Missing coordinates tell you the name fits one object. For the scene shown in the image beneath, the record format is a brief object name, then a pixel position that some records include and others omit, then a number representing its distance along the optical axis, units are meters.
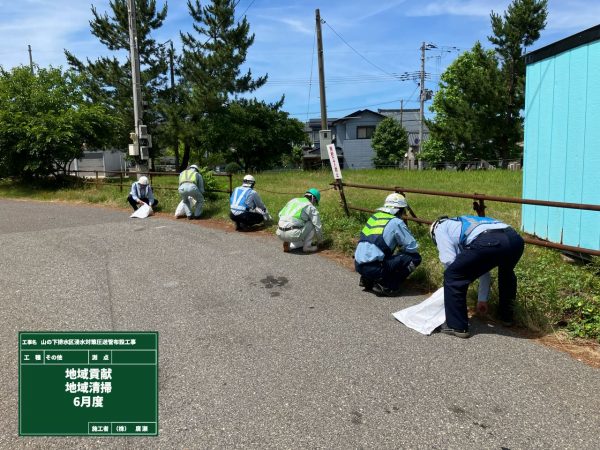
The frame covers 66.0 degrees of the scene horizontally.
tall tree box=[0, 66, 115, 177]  15.91
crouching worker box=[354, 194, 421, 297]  4.96
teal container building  5.21
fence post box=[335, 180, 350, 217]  8.35
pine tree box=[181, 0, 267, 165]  25.03
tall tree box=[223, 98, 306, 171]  27.16
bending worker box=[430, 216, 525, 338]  3.86
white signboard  8.45
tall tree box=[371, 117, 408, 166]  42.53
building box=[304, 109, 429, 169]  47.03
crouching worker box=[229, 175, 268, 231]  8.75
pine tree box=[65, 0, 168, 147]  25.86
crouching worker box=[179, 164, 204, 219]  10.16
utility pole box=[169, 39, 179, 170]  27.50
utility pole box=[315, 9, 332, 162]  20.70
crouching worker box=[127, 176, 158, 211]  11.30
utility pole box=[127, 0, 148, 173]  14.04
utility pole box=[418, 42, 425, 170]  37.81
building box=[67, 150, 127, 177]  47.63
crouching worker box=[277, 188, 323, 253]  6.99
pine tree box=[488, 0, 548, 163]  24.06
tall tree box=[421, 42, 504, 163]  25.05
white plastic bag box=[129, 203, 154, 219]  10.70
